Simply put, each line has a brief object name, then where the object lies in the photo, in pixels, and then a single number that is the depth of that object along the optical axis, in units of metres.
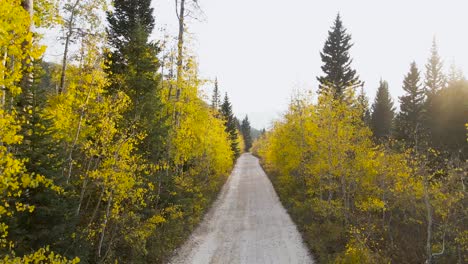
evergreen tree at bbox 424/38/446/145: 36.94
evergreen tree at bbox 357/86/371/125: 17.20
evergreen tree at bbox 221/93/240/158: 61.71
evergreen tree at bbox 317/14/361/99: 31.99
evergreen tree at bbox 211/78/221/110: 64.71
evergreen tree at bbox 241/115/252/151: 110.69
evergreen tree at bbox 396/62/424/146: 38.24
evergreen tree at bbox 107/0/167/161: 14.41
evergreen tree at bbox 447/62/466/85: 30.40
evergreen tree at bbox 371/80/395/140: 44.43
